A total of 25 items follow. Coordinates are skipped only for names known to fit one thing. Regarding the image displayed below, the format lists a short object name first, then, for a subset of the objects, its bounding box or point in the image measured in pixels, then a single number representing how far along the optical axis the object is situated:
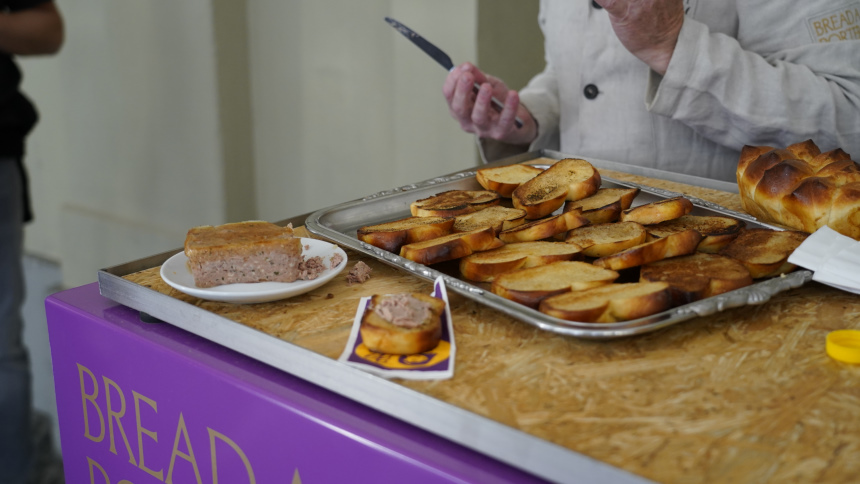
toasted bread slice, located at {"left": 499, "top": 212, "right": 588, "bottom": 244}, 1.06
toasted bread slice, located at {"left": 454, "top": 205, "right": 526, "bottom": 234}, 1.10
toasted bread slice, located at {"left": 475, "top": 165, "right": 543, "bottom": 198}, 1.34
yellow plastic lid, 0.77
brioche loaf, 1.06
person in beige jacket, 1.40
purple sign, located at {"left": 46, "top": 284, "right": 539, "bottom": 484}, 0.72
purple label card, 0.75
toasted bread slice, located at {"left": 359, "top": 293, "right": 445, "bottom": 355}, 0.79
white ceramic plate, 0.91
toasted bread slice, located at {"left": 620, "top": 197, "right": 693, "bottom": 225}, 1.08
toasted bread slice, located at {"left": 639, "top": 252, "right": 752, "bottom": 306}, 0.86
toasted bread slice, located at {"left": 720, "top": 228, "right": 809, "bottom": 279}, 0.95
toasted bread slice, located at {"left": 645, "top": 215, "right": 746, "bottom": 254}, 1.02
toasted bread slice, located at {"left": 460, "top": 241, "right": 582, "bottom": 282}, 0.96
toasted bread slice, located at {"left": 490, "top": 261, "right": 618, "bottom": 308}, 0.86
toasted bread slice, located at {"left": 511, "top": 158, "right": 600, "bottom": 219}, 1.19
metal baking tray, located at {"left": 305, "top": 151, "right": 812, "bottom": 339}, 0.78
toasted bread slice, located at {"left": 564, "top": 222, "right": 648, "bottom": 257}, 0.99
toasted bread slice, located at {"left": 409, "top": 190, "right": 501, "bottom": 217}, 1.17
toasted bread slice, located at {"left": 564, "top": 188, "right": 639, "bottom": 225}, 1.12
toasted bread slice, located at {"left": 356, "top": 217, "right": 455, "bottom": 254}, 1.05
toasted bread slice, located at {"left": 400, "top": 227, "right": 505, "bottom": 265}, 0.98
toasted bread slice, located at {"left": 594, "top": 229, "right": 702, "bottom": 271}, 0.94
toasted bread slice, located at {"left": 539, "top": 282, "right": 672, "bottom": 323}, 0.80
